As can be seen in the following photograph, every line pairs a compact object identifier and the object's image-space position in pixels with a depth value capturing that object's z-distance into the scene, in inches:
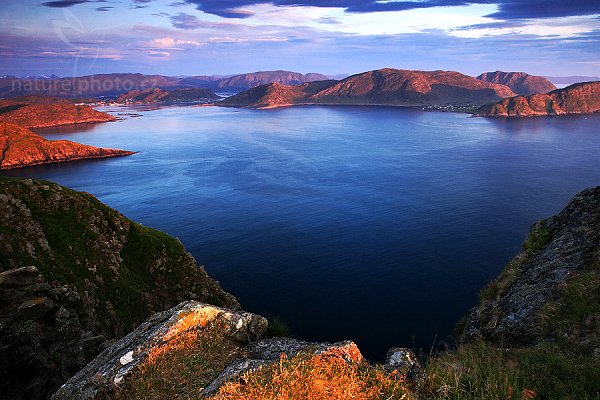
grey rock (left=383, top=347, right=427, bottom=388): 457.7
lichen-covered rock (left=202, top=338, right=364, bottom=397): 453.2
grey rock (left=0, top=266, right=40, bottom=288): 995.3
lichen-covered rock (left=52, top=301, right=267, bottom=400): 498.9
